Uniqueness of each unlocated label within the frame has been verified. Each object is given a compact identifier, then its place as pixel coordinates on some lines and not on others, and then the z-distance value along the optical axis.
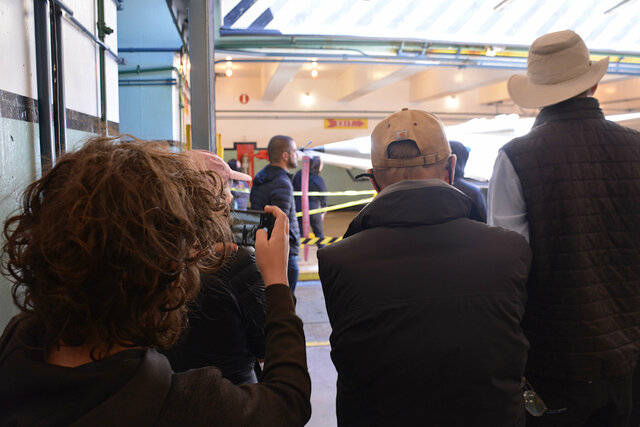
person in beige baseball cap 1.19
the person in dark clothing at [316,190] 7.32
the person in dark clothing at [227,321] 1.47
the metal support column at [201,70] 3.16
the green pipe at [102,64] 2.89
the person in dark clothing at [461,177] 3.28
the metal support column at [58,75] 2.04
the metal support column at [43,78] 1.92
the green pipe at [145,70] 6.67
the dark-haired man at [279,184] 4.03
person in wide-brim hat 1.55
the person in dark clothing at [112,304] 0.70
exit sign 17.70
